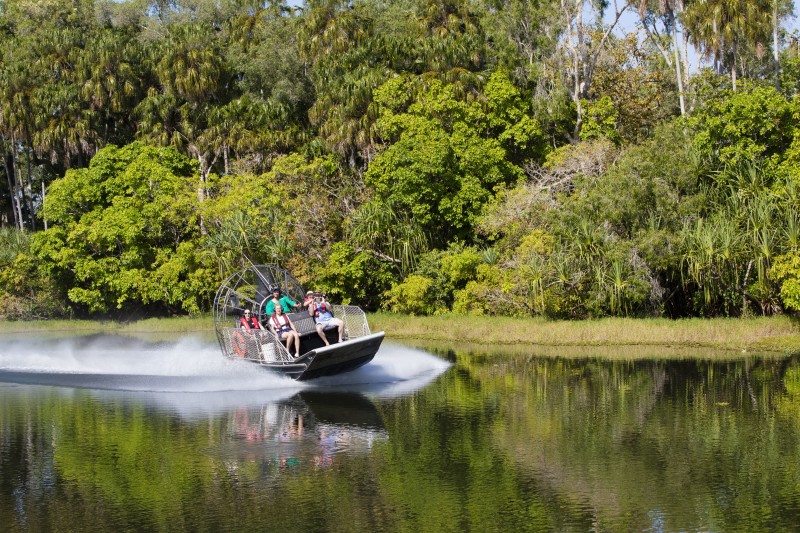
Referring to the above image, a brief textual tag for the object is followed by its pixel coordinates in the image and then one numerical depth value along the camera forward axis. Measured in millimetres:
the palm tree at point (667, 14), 45812
